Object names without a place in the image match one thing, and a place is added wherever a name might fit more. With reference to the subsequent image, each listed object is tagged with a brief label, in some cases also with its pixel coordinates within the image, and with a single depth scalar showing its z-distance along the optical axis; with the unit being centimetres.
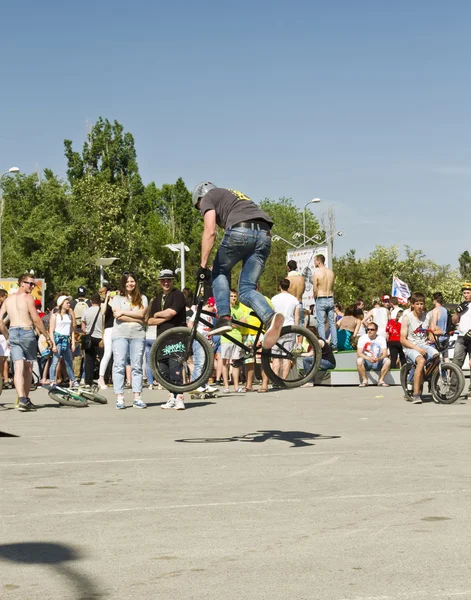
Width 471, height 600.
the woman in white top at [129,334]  1509
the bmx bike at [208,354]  968
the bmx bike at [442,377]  1555
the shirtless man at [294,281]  1922
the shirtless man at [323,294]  1943
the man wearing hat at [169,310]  1442
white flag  3512
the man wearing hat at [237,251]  930
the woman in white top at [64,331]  1959
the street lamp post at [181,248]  4192
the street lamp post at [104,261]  3338
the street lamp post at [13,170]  5353
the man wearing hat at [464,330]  1720
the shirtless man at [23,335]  1505
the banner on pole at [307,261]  2902
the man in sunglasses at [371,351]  1995
